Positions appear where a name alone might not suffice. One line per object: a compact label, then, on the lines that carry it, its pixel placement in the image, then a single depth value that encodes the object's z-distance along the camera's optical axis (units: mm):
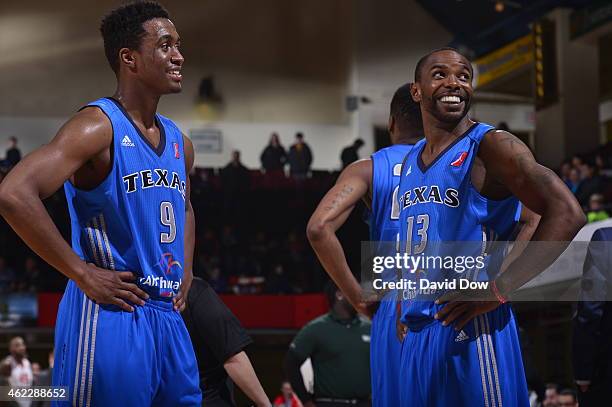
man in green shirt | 7004
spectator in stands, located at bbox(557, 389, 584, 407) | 9195
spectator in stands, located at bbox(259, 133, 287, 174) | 19406
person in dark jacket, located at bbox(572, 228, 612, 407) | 4461
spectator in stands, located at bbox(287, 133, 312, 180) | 19391
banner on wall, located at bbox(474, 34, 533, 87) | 22297
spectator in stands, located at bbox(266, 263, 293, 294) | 14664
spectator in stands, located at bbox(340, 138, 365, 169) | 17672
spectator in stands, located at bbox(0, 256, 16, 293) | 15133
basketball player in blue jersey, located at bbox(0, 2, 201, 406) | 3221
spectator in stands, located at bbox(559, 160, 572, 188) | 15747
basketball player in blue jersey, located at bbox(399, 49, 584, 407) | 3420
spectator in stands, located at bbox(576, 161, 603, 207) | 14508
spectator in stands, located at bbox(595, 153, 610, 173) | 16192
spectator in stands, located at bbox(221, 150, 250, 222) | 16750
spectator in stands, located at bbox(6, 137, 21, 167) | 17453
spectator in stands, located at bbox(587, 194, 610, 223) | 12748
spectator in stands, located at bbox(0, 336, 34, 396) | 9953
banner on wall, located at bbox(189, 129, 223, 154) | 21562
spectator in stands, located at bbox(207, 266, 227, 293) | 14678
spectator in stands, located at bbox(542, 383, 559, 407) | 9320
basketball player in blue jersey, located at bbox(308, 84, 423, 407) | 4281
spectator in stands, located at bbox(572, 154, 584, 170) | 15650
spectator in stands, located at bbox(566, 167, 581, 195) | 14973
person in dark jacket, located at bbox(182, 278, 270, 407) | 4660
